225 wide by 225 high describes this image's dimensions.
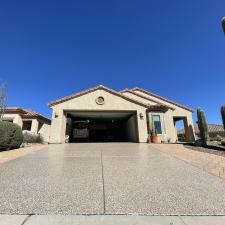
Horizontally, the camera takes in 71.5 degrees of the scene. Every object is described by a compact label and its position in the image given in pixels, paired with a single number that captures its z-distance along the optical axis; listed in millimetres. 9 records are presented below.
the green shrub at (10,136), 8895
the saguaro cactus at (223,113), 9555
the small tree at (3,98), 18444
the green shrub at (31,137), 14950
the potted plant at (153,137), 14789
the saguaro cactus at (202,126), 11473
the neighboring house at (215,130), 33000
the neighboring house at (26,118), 20953
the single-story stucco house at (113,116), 14805
